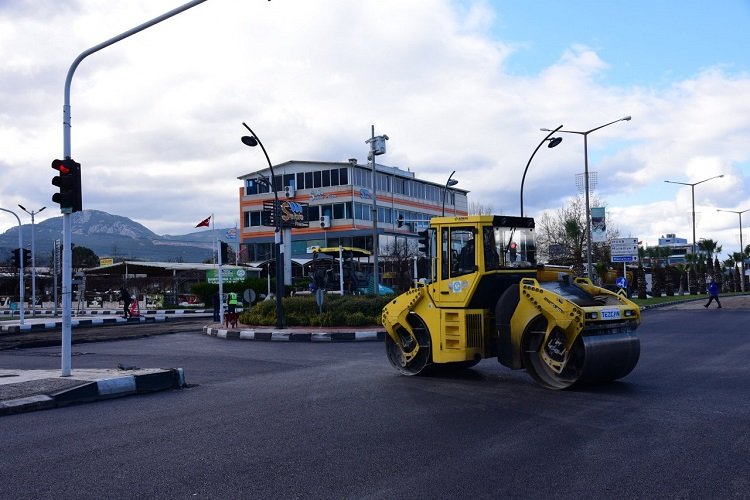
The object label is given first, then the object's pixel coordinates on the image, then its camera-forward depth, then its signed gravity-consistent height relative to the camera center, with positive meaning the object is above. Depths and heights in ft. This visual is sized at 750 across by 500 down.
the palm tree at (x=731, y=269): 250.62 +0.10
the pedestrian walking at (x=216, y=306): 91.46 -3.21
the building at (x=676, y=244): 376.62 +18.14
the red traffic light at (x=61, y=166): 35.78 +6.25
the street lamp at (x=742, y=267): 228.02 +0.63
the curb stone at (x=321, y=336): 63.93 -5.30
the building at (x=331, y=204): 218.59 +24.83
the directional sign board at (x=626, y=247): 118.21 +4.31
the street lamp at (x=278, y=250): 68.54 +3.13
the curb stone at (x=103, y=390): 29.01 -4.90
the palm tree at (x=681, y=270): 209.88 +0.17
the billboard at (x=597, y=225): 112.88 +7.95
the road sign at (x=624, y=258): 115.76 +2.35
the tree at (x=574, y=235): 136.87 +8.43
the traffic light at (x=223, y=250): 80.52 +3.84
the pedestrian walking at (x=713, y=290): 106.06 -3.16
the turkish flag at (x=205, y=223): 85.38 +7.39
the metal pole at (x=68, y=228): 35.35 +3.02
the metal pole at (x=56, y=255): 107.24 +4.92
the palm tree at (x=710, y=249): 228.22 +6.80
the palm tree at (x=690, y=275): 191.93 -1.49
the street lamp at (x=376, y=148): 102.83 +19.61
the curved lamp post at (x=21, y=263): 87.57 +3.21
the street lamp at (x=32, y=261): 106.30 +3.98
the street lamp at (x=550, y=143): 104.53 +20.05
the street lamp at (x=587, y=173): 108.17 +16.55
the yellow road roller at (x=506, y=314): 30.19 -1.87
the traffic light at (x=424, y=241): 36.60 +1.92
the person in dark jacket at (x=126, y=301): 103.09 -2.47
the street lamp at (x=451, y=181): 127.08 +17.83
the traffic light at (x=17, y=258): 91.79 +3.94
